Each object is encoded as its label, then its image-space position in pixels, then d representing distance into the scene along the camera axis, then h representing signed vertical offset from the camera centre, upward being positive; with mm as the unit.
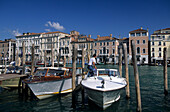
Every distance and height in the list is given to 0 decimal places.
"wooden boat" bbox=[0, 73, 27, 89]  11508 -1726
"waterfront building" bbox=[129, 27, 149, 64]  45469 +5341
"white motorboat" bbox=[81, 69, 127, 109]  6524 -1281
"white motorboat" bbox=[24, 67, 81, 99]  8523 -1263
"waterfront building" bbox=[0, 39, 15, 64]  67938 +6605
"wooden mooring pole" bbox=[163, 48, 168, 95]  9344 -950
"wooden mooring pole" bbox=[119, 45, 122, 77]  10162 +95
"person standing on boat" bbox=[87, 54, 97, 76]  8890 -310
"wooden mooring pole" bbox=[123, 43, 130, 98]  8672 -224
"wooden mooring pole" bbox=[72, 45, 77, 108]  7645 -829
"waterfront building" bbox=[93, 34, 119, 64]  50188 +4073
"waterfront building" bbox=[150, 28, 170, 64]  44906 +4666
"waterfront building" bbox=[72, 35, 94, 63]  53656 +6396
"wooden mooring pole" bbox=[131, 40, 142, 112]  6338 -629
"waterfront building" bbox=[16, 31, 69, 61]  57094 +7959
